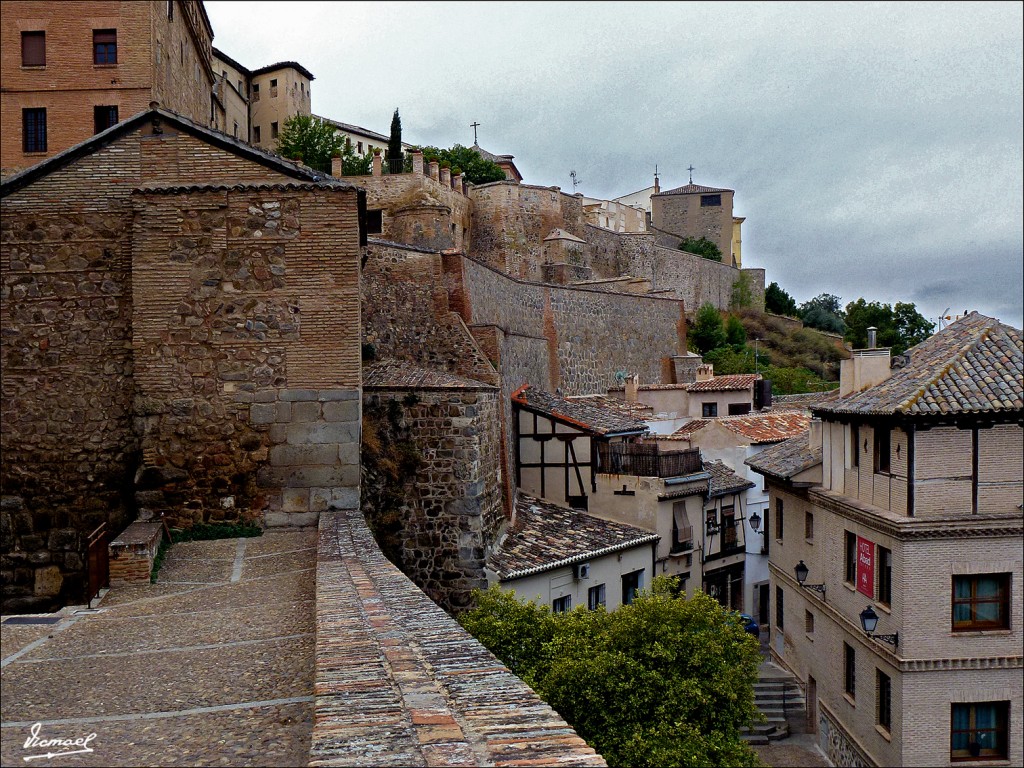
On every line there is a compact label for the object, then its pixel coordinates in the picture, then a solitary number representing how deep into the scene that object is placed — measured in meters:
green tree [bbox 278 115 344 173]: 40.25
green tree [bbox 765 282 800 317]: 70.06
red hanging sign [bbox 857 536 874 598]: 13.89
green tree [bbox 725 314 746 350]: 55.01
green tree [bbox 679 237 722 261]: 67.50
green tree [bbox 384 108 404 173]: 40.34
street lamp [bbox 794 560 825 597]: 16.36
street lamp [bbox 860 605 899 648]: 13.19
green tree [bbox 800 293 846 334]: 68.44
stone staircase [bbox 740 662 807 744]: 16.81
